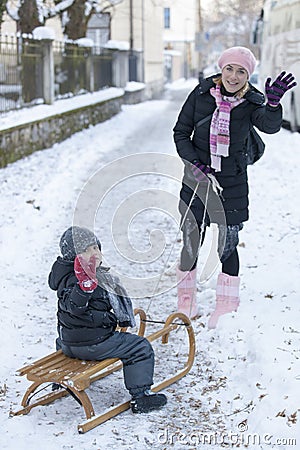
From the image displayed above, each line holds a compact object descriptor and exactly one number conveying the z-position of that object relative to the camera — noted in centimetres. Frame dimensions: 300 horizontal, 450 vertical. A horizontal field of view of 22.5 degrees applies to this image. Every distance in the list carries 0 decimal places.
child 412
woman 503
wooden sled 396
